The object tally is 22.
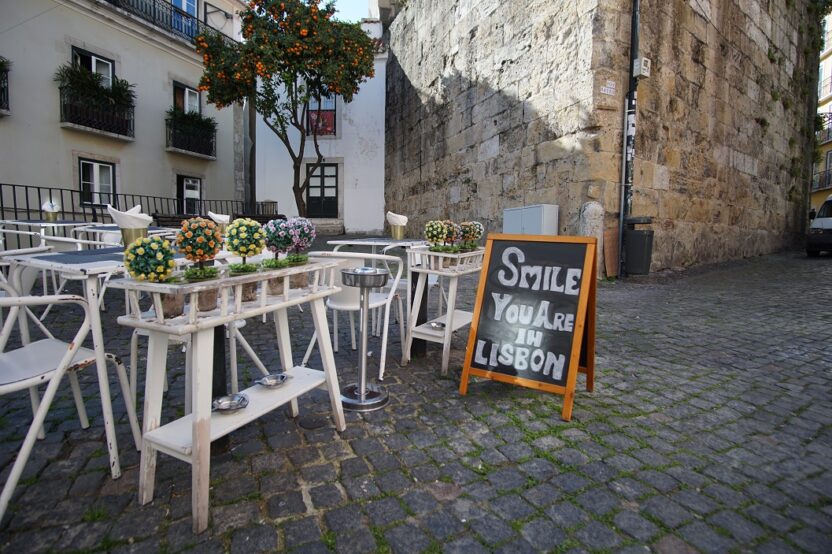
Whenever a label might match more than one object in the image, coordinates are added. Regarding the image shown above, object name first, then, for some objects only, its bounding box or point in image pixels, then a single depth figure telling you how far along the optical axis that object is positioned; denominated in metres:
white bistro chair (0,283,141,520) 1.61
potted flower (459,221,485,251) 3.43
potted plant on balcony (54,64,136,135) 11.20
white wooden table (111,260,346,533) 1.61
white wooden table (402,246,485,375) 3.13
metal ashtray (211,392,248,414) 1.89
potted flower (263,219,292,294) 2.19
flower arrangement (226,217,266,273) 1.98
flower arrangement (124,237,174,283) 1.61
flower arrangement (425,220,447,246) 3.25
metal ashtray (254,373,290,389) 2.14
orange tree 11.48
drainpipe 6.80
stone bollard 6.70
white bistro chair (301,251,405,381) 3.06
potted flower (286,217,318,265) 2.16
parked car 10.28
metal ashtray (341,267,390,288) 2.56
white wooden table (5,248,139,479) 1.83
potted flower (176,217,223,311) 1.75
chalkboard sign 2.59
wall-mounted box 7.04
